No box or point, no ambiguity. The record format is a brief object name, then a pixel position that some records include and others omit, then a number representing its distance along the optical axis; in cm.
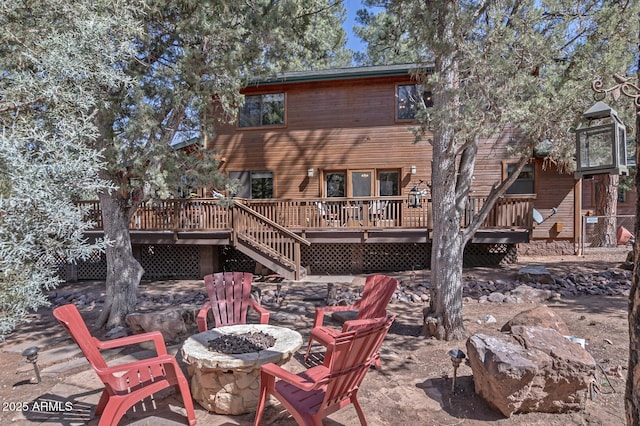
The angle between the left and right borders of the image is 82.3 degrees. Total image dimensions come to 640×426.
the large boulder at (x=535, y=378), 293
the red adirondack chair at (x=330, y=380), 250
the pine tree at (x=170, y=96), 550
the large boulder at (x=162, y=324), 507
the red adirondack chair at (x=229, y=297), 468
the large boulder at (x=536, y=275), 793
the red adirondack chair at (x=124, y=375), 274
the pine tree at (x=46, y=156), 214
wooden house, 1112
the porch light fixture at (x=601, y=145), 268
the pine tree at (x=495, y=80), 420
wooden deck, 941
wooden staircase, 924
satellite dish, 1110
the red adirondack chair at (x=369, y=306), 414
